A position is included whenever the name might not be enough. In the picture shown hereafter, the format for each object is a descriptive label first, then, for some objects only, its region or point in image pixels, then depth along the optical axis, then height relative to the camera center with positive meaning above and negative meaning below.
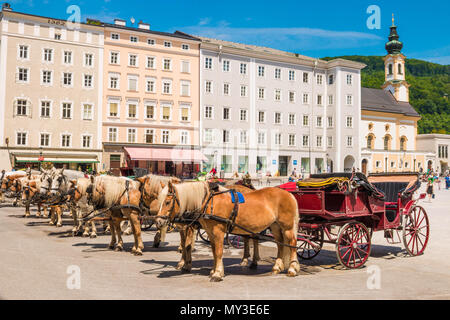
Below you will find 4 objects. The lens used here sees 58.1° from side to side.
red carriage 8.77 -0.76
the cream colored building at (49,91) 39.53 +8.54
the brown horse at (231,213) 7.57 -0.73
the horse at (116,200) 10.83 -0.68
